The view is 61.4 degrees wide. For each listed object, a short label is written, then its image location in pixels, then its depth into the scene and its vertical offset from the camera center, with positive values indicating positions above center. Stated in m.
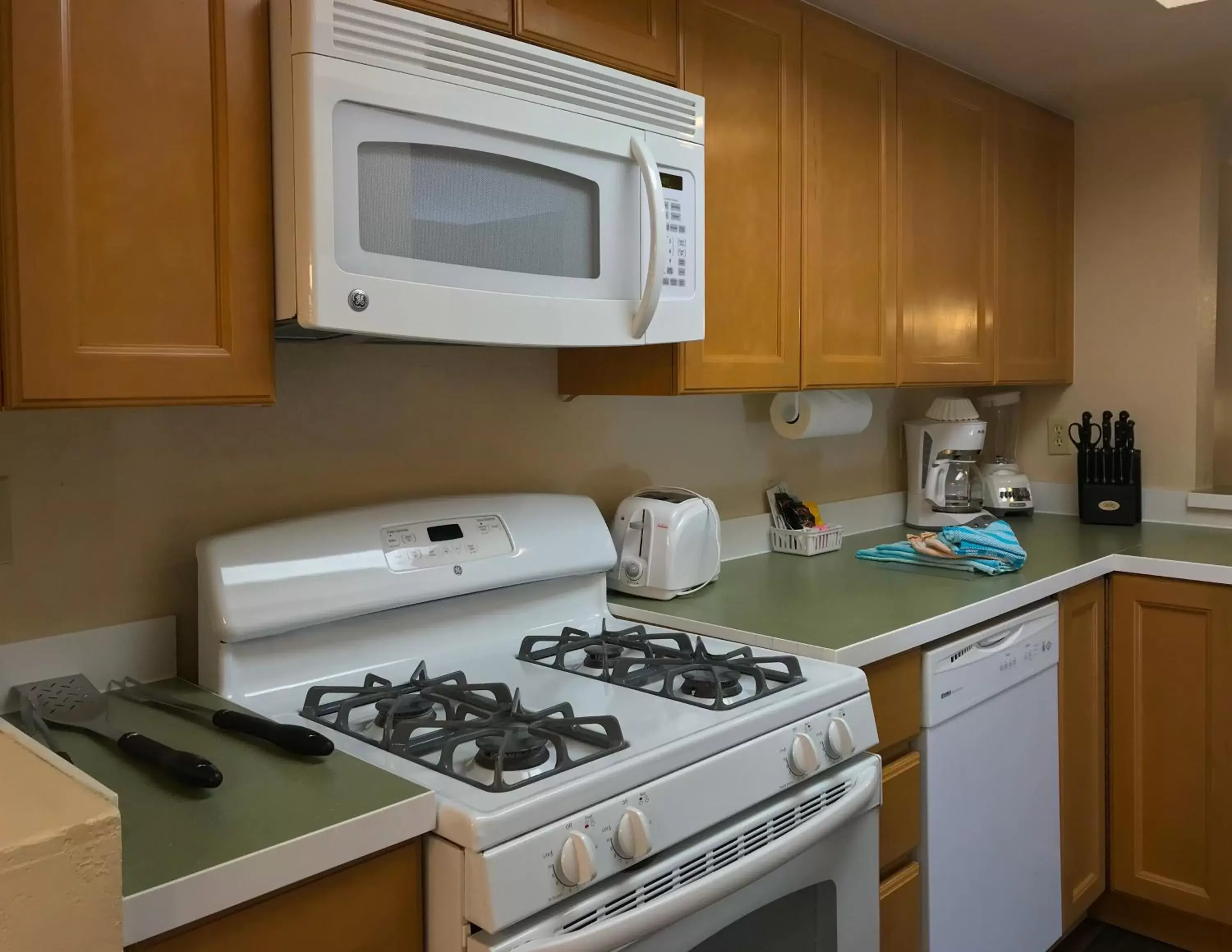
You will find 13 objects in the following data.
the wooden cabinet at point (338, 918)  0.92 -0.45
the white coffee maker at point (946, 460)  2.66 -0.08
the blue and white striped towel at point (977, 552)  2.10 -0.26
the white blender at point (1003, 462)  2.87 -0.10
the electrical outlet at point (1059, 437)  3.03 -0.03
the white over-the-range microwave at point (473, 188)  1.21 +0.33
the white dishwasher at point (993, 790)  1.73 -0.65
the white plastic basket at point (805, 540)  2.34 -0.25
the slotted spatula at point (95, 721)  1.04 -0.33
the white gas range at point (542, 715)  1.05 -0.36
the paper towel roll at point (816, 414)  2.31 +0.04
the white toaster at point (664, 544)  1.87 -0.21
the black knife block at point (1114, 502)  2.77 -0.20
